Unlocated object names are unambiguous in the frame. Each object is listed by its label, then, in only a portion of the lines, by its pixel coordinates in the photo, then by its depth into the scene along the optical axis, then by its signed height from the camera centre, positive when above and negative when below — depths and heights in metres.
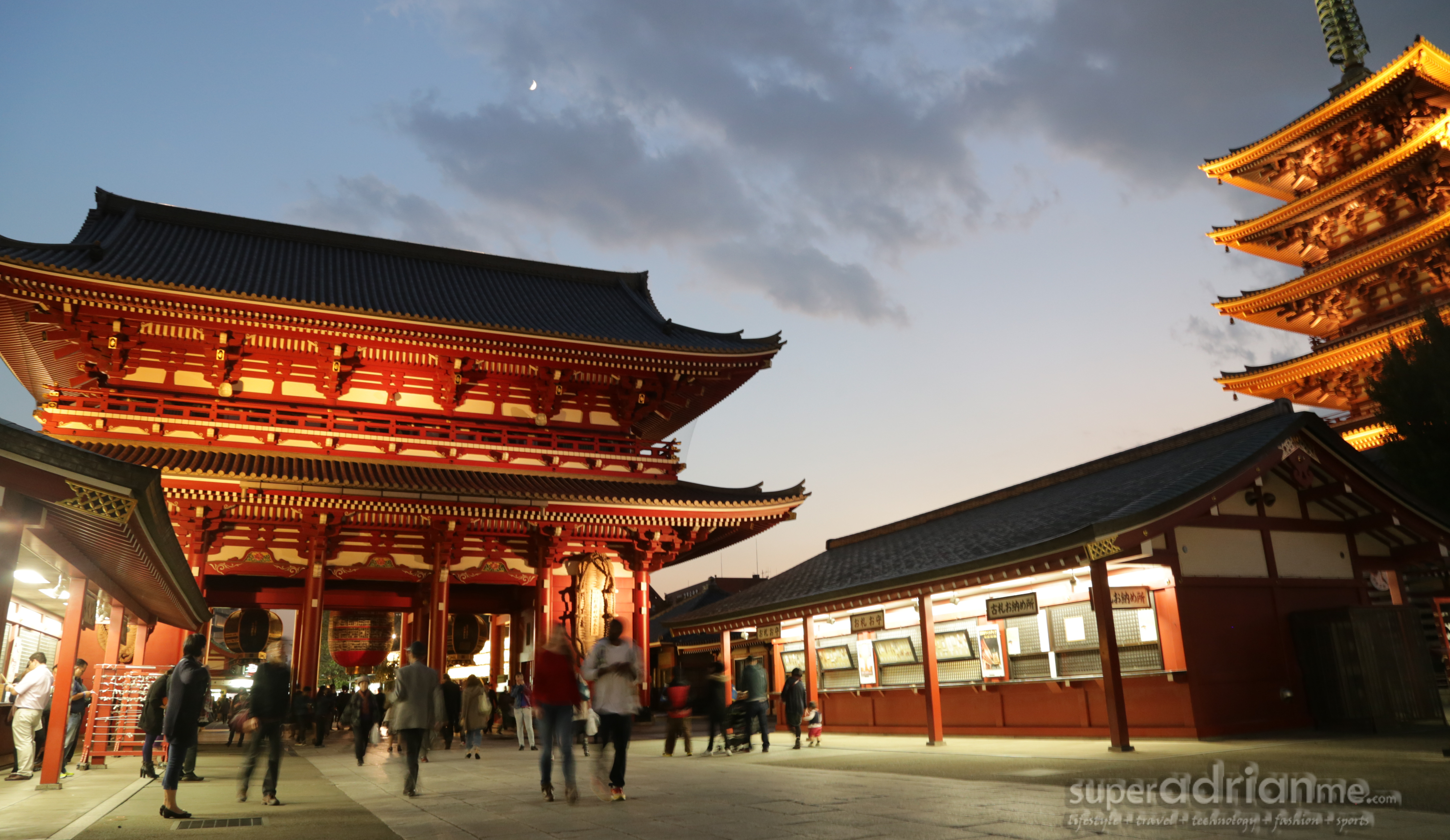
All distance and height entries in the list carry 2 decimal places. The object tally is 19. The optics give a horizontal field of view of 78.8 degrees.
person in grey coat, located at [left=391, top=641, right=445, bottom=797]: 9.26 -0.48
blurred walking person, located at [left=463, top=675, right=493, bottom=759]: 15.33 -1.00
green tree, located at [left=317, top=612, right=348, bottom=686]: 66.25 -0.83
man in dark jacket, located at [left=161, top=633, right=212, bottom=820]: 8.12 -0.31
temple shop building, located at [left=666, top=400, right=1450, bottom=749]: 12.48 +0.56
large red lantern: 22.77 +0.54
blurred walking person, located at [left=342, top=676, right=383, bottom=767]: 14.28 -0.94
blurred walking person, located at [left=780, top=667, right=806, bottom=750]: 15.73 -0.96
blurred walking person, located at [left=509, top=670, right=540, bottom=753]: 16.94 -1.01
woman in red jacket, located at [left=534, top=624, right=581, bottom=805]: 8.57 -0.41
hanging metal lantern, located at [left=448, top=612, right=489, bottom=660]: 22.33 +0.51
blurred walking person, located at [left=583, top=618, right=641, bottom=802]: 8.59 -0.37
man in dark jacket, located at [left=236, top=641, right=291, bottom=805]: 8.79 -0.48
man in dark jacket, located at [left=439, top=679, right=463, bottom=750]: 17.12 -0.92
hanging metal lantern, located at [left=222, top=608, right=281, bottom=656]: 19.66 +0.70
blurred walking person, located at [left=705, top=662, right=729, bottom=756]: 14.96 -0.88
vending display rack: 13.47 -0.71
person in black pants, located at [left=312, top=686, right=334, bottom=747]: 18.94 -1.07
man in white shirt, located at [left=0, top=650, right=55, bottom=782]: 10.97 -0.47
